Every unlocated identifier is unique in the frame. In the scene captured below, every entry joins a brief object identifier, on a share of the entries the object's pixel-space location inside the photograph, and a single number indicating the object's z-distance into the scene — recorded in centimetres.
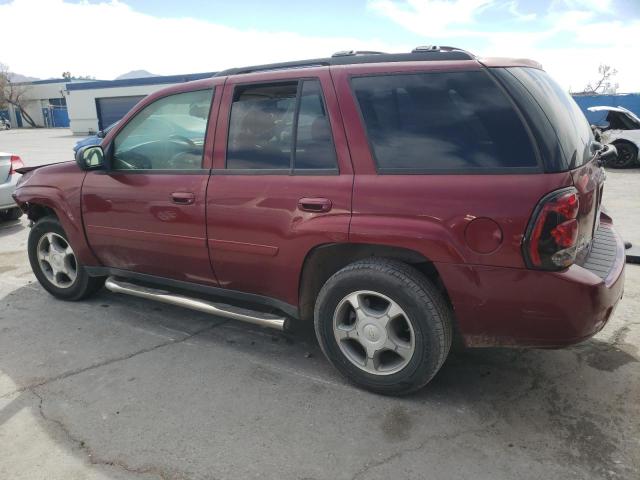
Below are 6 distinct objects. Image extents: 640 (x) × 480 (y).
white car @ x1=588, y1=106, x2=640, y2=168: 1266
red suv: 241
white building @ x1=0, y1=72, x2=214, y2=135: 3491
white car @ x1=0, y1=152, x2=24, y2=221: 739
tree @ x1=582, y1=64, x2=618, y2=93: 3909
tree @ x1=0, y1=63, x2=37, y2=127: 6266
